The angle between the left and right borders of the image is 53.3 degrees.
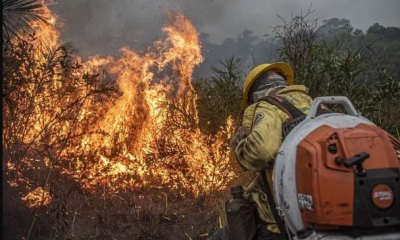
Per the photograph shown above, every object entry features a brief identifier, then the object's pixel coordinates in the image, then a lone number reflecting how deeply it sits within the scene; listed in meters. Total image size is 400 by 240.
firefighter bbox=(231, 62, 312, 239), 2.32
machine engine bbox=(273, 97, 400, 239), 1.86
